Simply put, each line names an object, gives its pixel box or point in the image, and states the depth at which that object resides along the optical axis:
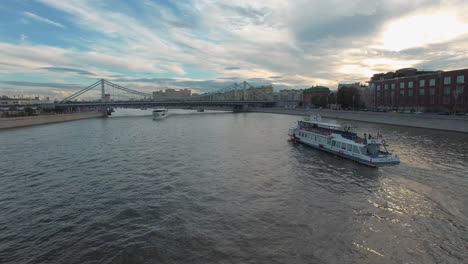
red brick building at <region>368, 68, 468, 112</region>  57.47
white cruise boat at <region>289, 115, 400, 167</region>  21.69
